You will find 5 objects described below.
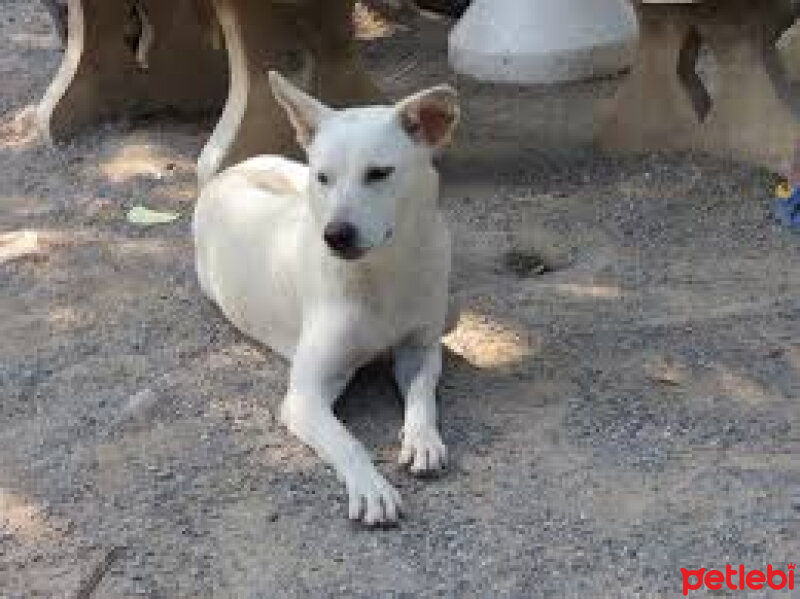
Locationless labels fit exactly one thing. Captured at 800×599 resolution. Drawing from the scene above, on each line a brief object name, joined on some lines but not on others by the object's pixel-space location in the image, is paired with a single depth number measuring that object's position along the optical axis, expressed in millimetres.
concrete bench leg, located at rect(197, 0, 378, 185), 4570
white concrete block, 5125
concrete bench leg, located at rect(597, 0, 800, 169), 4426
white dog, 3004
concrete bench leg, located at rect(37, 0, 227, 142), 5238
